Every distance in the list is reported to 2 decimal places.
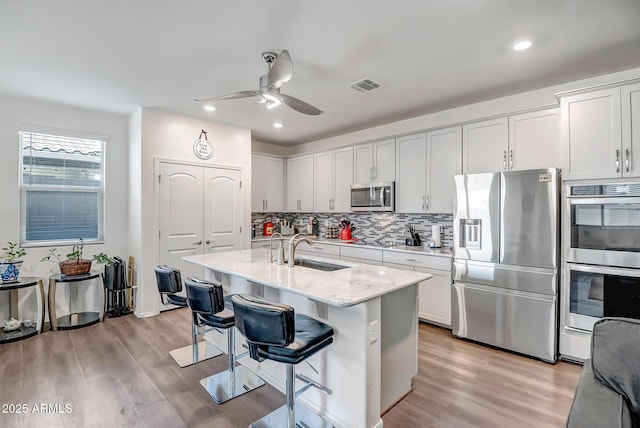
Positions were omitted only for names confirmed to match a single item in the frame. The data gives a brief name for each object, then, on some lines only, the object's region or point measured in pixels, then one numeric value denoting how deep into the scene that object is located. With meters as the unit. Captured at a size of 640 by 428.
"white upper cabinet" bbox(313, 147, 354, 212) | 5.03
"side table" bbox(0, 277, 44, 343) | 3.28
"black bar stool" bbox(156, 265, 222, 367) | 2.64
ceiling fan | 2.22
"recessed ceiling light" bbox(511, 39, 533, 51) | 2.35
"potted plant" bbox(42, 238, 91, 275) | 3.69
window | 3.78
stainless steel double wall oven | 2.50
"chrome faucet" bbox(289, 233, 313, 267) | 2.60
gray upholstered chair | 1.13
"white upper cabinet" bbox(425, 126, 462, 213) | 3.79
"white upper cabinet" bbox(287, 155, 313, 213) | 5.63
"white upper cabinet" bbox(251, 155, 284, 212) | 5.57
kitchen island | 1.84
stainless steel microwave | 4.41
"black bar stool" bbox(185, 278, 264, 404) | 2.24
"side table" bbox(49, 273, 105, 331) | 3.58
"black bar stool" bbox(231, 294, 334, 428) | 1.62
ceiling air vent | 3.11
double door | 4.21
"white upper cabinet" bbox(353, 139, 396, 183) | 4.46
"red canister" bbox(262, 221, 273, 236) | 5.89
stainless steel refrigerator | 2.83
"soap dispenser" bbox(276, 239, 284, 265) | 2.70
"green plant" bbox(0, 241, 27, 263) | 3.56
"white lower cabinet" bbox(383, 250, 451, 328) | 3.56
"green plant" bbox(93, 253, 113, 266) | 3.98
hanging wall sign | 4.48
